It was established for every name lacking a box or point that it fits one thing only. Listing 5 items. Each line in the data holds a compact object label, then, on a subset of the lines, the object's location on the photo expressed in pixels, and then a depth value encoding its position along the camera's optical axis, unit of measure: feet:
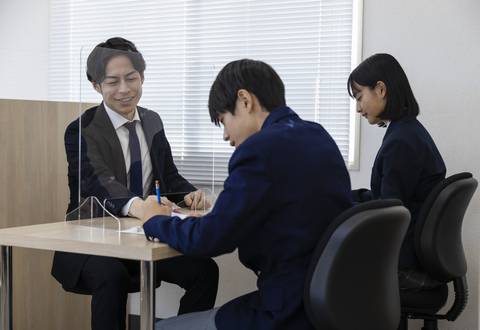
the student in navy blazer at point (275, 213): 5.24
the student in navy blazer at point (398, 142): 7.63
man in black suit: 7.40
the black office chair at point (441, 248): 7.27
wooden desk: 5.93
